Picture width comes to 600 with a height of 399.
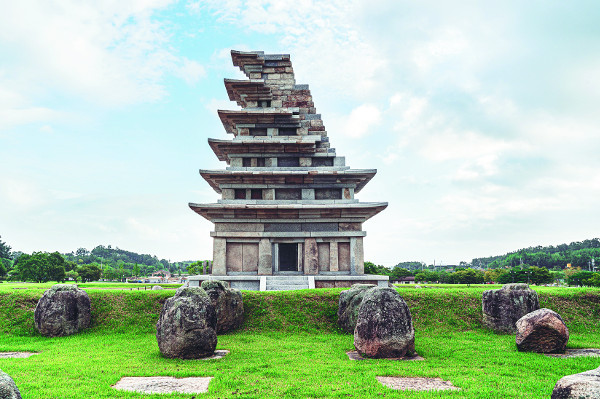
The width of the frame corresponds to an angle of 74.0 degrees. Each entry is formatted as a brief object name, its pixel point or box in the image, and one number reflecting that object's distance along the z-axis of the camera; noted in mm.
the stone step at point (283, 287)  23234
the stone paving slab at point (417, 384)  8016
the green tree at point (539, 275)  51500
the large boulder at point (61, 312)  14047
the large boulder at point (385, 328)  10594
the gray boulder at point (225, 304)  13961
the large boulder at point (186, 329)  10562
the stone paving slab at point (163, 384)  7852
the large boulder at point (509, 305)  14281
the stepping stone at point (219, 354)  10777
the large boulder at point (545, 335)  11336
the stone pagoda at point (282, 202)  25578
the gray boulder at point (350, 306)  14312
